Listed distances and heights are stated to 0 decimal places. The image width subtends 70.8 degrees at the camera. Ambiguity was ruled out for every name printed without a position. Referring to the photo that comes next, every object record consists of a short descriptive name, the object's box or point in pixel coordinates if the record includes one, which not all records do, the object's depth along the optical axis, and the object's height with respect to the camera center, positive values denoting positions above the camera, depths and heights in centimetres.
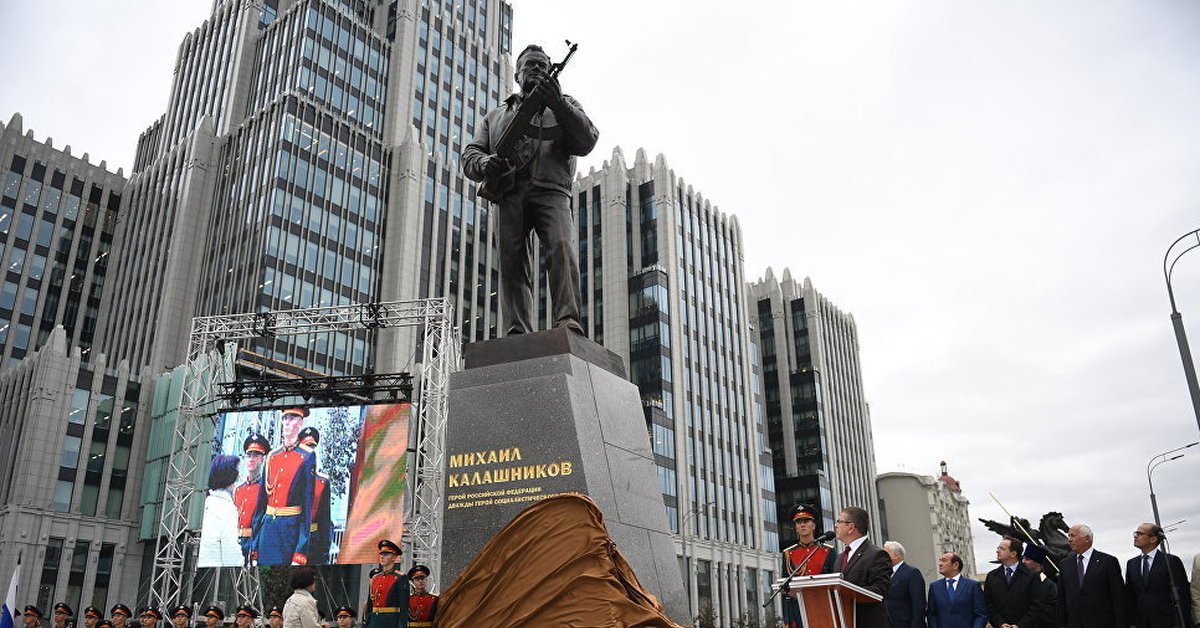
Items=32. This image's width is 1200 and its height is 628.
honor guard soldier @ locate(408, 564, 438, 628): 634 -6
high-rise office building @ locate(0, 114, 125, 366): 6688 +2890
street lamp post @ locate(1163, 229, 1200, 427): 1427 +406
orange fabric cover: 560 +11
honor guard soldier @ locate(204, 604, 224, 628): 1157 -20
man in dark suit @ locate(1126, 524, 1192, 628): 796 +4
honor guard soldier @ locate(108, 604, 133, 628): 1130 -15
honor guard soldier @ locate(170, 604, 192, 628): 1118 -19
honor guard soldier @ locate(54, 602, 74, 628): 1111 -13
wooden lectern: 511 -4
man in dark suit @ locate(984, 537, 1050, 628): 909 +1
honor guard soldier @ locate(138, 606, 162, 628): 1091 -18
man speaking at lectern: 565 +20
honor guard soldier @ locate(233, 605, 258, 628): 1323 -23
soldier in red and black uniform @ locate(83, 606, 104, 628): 1135 -17
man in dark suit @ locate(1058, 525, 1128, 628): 816 +2
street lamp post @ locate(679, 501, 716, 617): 6359 +213
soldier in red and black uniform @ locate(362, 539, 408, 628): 710 +0
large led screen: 3350 +443
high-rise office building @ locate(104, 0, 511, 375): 6072 +3118
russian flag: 1425 -5
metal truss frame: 3272 +810
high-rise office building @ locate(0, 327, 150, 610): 4362 +661
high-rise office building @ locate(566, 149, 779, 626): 6800 +2039
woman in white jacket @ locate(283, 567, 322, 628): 727 -3
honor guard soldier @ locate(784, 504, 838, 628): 657 +31
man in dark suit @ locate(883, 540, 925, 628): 766 -6
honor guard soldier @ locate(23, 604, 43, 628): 1131 -16
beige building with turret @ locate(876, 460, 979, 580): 10412 +923
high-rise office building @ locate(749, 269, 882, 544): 8956 +2059
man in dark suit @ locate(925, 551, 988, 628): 823 -8
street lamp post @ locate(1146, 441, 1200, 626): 803 -12
